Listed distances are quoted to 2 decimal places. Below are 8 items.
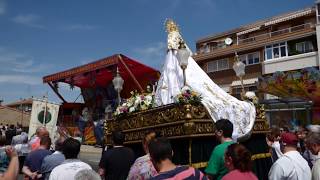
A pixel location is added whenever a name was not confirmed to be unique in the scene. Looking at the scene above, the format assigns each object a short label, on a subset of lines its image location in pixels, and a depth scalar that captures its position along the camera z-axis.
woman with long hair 4.04
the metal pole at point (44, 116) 12.33
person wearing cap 4.87
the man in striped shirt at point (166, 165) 3.57
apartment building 32.91
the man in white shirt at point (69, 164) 4.48
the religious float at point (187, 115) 8.16
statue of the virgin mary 8.73
